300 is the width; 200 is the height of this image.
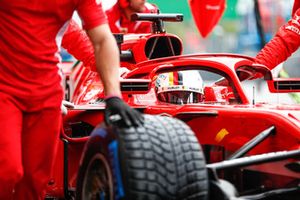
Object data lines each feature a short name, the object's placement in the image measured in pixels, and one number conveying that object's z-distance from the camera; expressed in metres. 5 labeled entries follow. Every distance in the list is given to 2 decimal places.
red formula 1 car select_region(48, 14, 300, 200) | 7.20
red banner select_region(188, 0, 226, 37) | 19.84
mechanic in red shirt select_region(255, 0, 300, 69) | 12.61
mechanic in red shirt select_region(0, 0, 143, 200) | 8.18
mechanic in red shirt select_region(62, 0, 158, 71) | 16.41
